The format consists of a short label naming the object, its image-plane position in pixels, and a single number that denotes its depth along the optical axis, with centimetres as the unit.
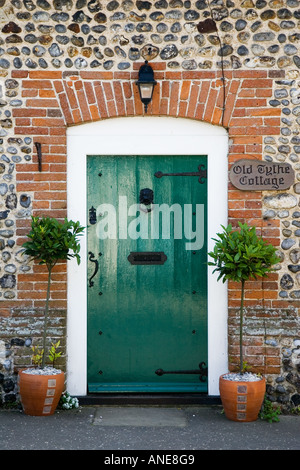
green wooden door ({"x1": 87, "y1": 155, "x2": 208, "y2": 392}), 595
